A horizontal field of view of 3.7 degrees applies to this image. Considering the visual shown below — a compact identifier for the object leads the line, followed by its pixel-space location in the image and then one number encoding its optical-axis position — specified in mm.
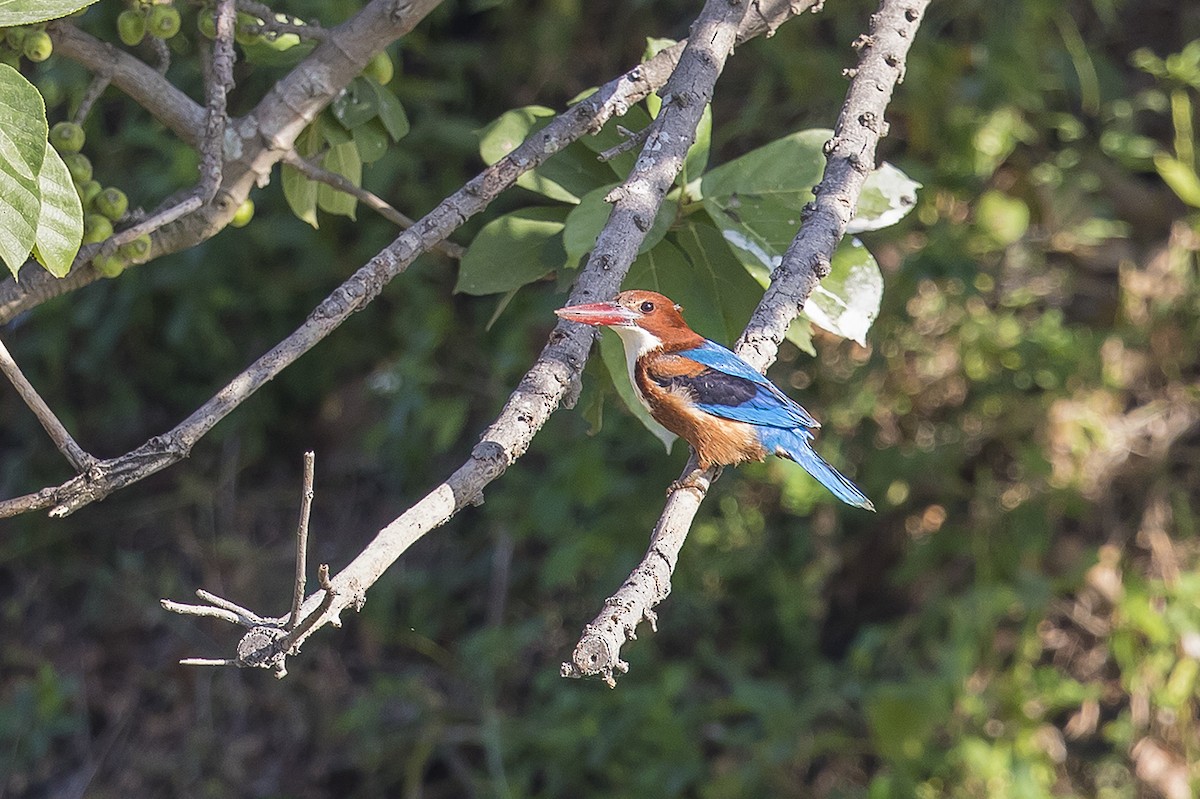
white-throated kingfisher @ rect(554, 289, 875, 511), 11764
